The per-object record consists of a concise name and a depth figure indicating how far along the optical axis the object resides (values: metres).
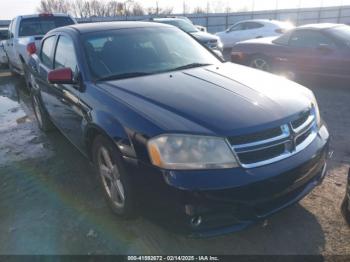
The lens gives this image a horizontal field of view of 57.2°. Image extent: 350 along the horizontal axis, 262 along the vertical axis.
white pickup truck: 8.64
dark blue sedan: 2.12
